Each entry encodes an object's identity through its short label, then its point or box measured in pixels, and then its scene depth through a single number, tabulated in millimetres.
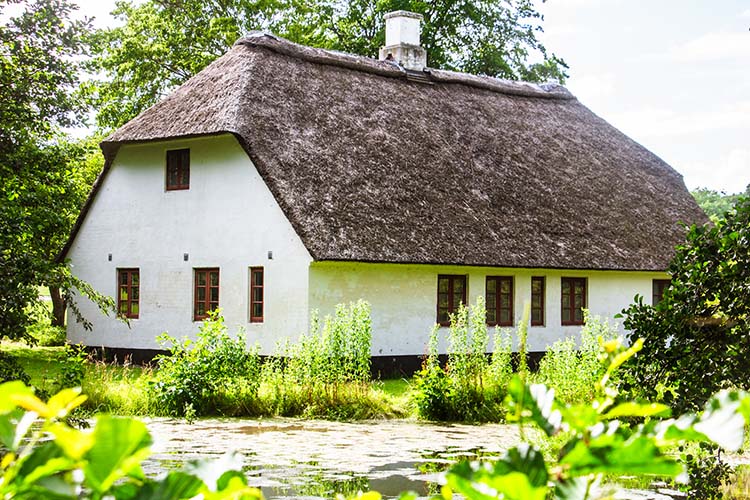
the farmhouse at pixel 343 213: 20656
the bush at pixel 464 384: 14906
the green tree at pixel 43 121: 21422
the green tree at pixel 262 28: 34156
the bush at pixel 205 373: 14867
